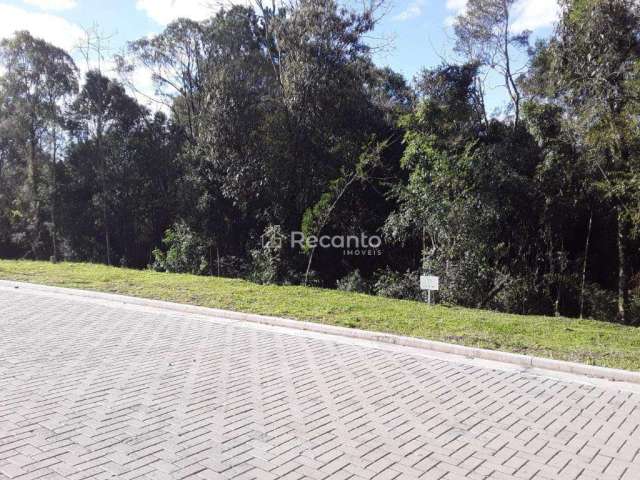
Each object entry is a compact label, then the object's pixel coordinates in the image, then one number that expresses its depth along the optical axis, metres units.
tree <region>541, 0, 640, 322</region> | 11.20
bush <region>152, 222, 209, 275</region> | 20.27
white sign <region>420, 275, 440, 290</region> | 10.55
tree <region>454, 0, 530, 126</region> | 19.41
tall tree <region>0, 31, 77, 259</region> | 26.61
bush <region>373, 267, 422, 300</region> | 14.45
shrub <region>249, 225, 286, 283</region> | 16.11
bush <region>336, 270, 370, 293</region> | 15.39
